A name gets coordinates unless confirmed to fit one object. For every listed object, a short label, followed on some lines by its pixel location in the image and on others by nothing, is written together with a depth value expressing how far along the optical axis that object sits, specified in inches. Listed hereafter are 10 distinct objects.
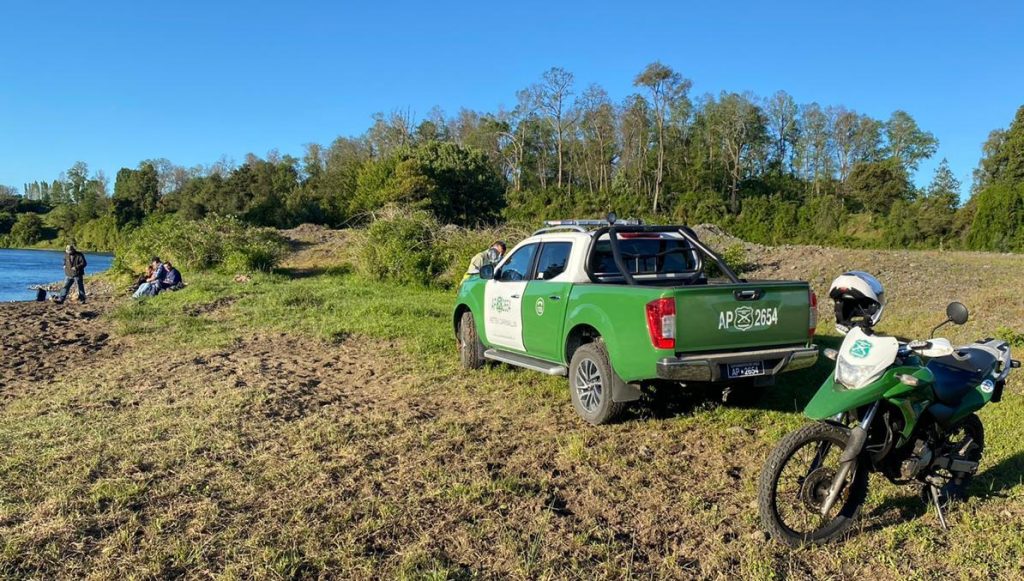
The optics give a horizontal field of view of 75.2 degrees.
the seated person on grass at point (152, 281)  653.9
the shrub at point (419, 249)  706.2
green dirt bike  136.3
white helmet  146.7
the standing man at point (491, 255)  448.5
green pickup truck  200.1
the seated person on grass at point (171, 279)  677.3
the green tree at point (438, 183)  1590.8
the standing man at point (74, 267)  704.4
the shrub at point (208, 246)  813.2
